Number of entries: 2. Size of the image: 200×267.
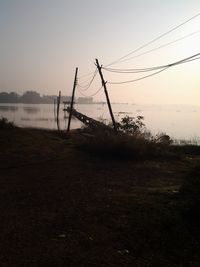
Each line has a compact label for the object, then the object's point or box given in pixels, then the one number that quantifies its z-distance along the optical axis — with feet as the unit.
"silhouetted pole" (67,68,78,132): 61.65
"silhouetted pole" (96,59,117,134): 46.12
